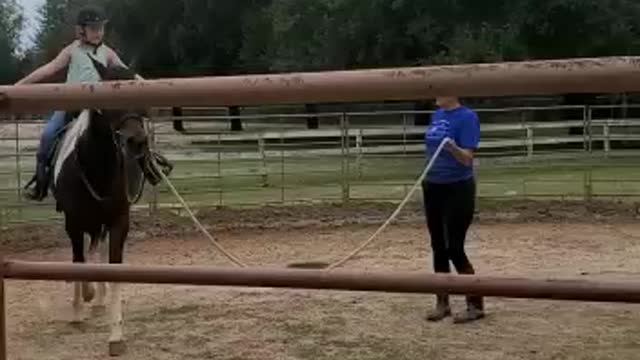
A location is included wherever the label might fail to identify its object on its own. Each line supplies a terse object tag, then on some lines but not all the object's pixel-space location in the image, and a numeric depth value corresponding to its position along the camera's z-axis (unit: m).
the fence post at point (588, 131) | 16.48
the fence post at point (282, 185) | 14.74
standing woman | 6.83
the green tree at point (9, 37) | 58.09
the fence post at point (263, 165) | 16.39
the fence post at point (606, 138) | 18.10
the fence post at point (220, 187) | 14.97
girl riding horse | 6.66
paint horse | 6.46
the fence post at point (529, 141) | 18.53
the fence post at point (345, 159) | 14.30
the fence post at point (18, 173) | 12.96
